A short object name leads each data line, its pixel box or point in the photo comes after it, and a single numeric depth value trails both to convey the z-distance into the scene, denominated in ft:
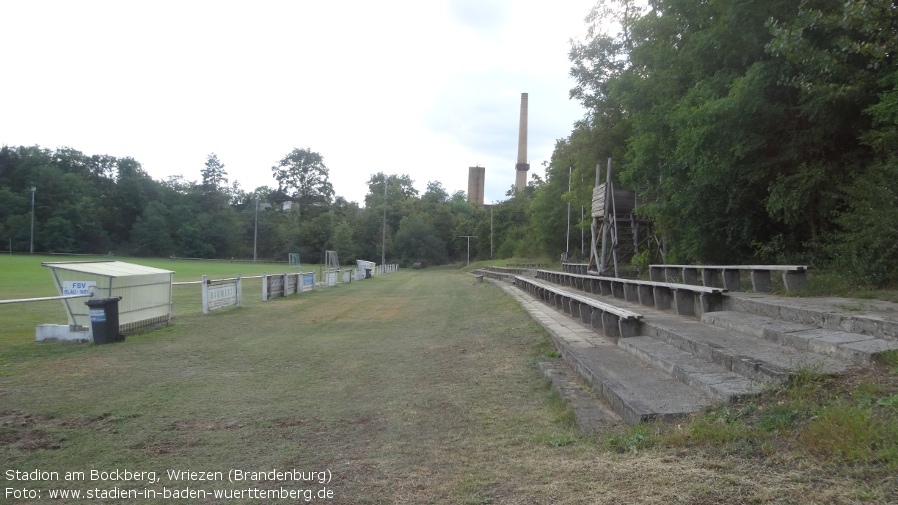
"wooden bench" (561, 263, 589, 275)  79.92
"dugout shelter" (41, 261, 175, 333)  34.60
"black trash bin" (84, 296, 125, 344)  33.01
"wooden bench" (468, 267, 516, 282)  110.35
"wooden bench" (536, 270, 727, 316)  26.91
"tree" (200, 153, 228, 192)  300.40
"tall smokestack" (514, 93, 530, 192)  235.20
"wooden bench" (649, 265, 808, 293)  27.40
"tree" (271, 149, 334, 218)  317.42
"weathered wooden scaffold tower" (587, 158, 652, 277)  64.90
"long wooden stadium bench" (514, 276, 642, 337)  25.98
